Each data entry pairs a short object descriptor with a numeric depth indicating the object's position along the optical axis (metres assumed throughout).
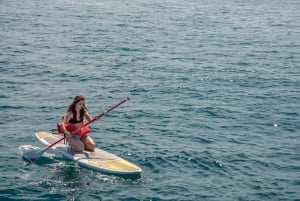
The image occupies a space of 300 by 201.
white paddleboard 17.81
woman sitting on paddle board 18.66
